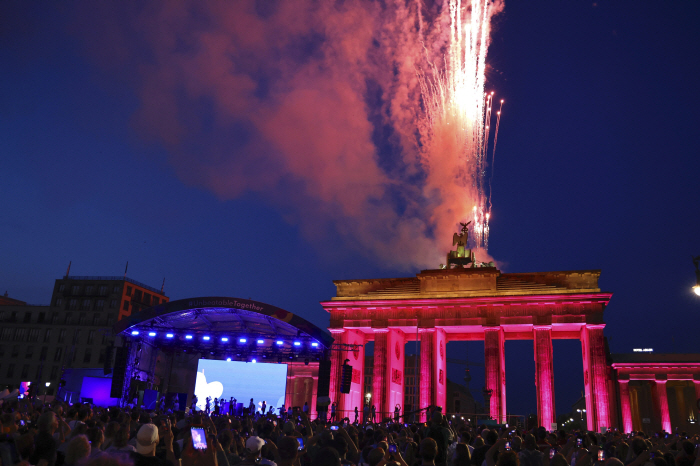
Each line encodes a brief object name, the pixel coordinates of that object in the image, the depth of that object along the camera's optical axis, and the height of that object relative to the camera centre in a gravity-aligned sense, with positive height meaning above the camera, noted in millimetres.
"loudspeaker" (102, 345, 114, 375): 34141 +1879
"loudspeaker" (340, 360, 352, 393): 35125 +1496
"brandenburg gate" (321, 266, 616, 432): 42000 +6812
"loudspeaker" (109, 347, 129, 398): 32713 +1028
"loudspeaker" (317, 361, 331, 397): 32688 +1299
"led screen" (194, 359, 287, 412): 36312 +903
